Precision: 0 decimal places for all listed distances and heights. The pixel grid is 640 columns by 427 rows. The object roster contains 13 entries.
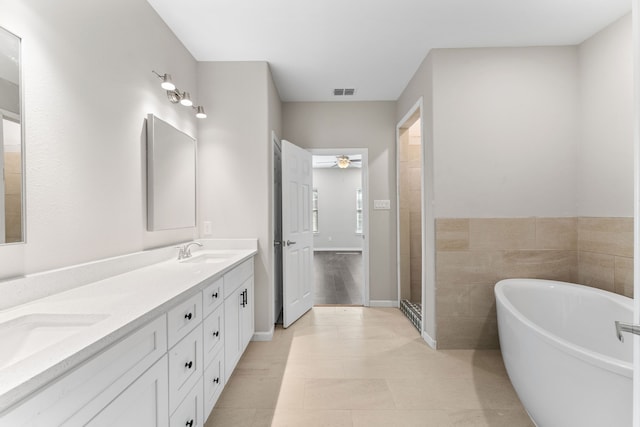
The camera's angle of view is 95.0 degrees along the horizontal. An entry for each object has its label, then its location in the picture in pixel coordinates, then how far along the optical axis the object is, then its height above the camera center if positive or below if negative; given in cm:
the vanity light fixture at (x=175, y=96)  217 +89
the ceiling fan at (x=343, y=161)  703 +123
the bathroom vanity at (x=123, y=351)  68 -42
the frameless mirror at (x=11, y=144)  112 +29
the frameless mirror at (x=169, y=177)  204 +29
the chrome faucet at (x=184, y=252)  221 -29
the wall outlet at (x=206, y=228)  277 -13
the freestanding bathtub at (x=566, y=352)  124 -80
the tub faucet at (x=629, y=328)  76 -31
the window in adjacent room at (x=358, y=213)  927 -3
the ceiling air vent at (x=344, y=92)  351 +146
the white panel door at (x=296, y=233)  316 -23
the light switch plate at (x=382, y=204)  383 +10
